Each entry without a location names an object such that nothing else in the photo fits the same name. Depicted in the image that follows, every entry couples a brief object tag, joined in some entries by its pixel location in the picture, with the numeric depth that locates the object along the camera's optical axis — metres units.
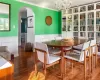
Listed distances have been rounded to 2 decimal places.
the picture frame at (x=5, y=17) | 2.81
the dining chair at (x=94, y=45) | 1.88
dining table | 1.65
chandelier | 2.31
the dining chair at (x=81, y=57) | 1.57
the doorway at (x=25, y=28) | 3.79
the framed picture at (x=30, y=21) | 3.85
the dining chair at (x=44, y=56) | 1.52
